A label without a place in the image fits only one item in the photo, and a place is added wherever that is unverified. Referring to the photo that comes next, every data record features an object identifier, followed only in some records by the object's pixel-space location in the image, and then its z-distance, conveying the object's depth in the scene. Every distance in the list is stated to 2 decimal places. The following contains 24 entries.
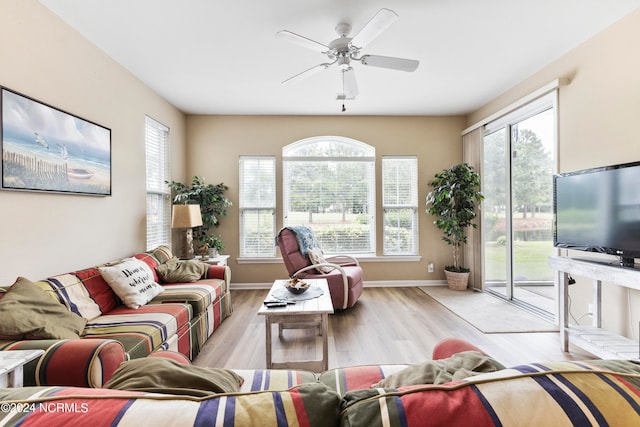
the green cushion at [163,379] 0.74
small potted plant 4.21
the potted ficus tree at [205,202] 4.20
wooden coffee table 2.18
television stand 2.05
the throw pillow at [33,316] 1.55
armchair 3.53
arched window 4.84
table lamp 3.65
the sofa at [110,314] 1.39
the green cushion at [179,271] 3.10
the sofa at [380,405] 0.48
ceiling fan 2.09
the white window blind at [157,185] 3.74
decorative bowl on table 2.62
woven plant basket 4.51
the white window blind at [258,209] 4.80
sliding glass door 3.43
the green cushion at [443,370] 0.82
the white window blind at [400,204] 4.89
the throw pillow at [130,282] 2.38
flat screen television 2.15
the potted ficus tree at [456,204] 4.36
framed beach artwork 1.93
